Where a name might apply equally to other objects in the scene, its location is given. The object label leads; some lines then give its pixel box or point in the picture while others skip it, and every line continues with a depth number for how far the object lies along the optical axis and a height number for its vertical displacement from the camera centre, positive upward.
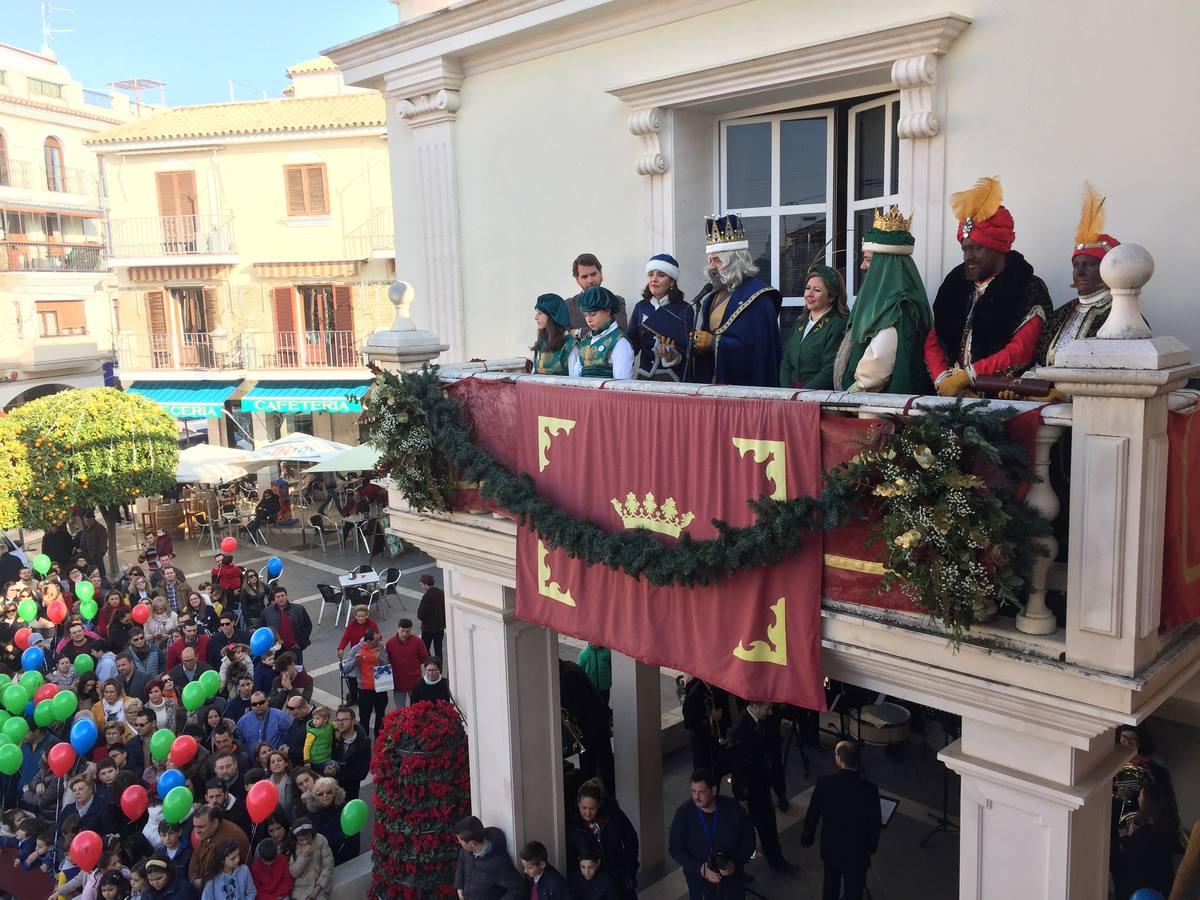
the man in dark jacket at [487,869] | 7.16 -3.98
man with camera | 7.33 -3.94
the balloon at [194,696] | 10.12 -3.77
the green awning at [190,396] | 28.31 -2.04
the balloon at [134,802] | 8.52 -4.05
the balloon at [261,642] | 11.47 -3.66
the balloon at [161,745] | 9.15 -3.83
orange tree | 17.34 -2.25
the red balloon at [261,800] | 7.98 -3.81
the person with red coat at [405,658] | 11.18 -3.79
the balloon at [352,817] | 8.45 -4.20
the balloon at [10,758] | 9.34 -4.00
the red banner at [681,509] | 4.86 -1.09
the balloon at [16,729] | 9.67 -3.86
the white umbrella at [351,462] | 18.97 -2.71
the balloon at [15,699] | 10.20 -3.76
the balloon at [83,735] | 9.38 -3.82
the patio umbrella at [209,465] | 20.78 -2.98
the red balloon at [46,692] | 10.28 -3.74
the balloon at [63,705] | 10.00 -3.77
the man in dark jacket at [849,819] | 7.43 -3.84
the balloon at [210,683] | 10.29 -3.70
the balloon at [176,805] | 8.00 -3.84
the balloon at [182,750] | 8.82 -3.76
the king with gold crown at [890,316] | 5.04 -0.07
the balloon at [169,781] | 8.55 -3.89
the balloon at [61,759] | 9.07 -3.91
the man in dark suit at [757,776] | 8.81 -4.13
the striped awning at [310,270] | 27.66 +1.44
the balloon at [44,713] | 9.95 -3.83
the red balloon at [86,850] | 7.84 -4.09
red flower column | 7.90 -3.85
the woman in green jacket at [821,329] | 5.62 -0.14
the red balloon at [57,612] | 13.38 -3.80
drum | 10.74 -4.51
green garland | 3.93 -1.00
